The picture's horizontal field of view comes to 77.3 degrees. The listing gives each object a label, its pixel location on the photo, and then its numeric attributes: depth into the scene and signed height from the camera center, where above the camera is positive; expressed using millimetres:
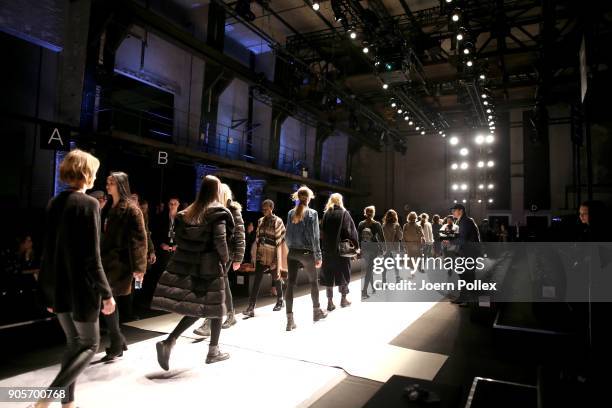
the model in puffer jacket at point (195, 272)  2820 -321
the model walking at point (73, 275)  1992 -261
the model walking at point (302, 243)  4285 -116
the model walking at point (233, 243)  3415 -110
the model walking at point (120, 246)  3037 -154
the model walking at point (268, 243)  4953 -148
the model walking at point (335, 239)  5066 -63
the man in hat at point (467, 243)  5672 -61
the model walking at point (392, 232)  7324 +76
